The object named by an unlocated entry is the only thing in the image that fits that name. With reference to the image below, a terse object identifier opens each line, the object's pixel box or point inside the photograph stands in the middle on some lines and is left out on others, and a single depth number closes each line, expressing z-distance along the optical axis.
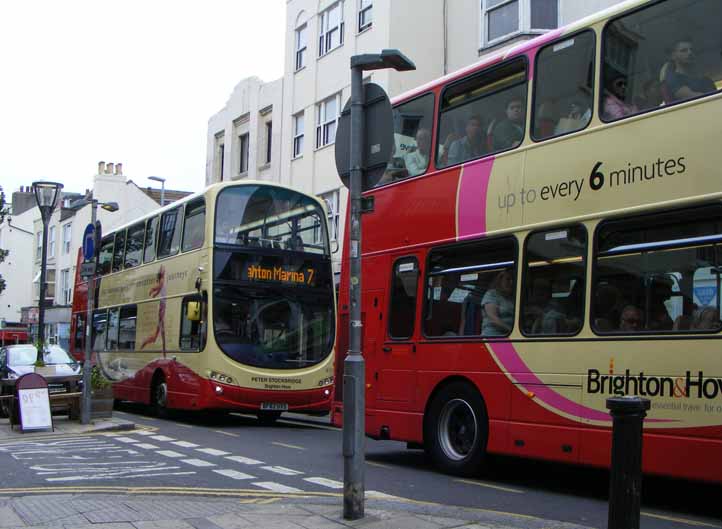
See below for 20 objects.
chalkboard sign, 14.65
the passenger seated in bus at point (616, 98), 8.32
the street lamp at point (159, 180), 39.57
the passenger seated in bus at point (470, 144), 10.01
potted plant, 17.14
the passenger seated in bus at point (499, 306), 9.28
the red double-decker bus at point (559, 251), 7.48
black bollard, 4.99
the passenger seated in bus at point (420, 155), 10.80
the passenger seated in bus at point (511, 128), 9.48
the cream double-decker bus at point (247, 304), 16.27
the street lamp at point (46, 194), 21.03
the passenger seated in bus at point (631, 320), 7.87
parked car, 19.05
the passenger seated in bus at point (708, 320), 7.21
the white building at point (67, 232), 56.50
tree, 27.25
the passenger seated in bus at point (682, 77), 7.61
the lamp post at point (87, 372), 16.19
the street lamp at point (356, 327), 6.86
